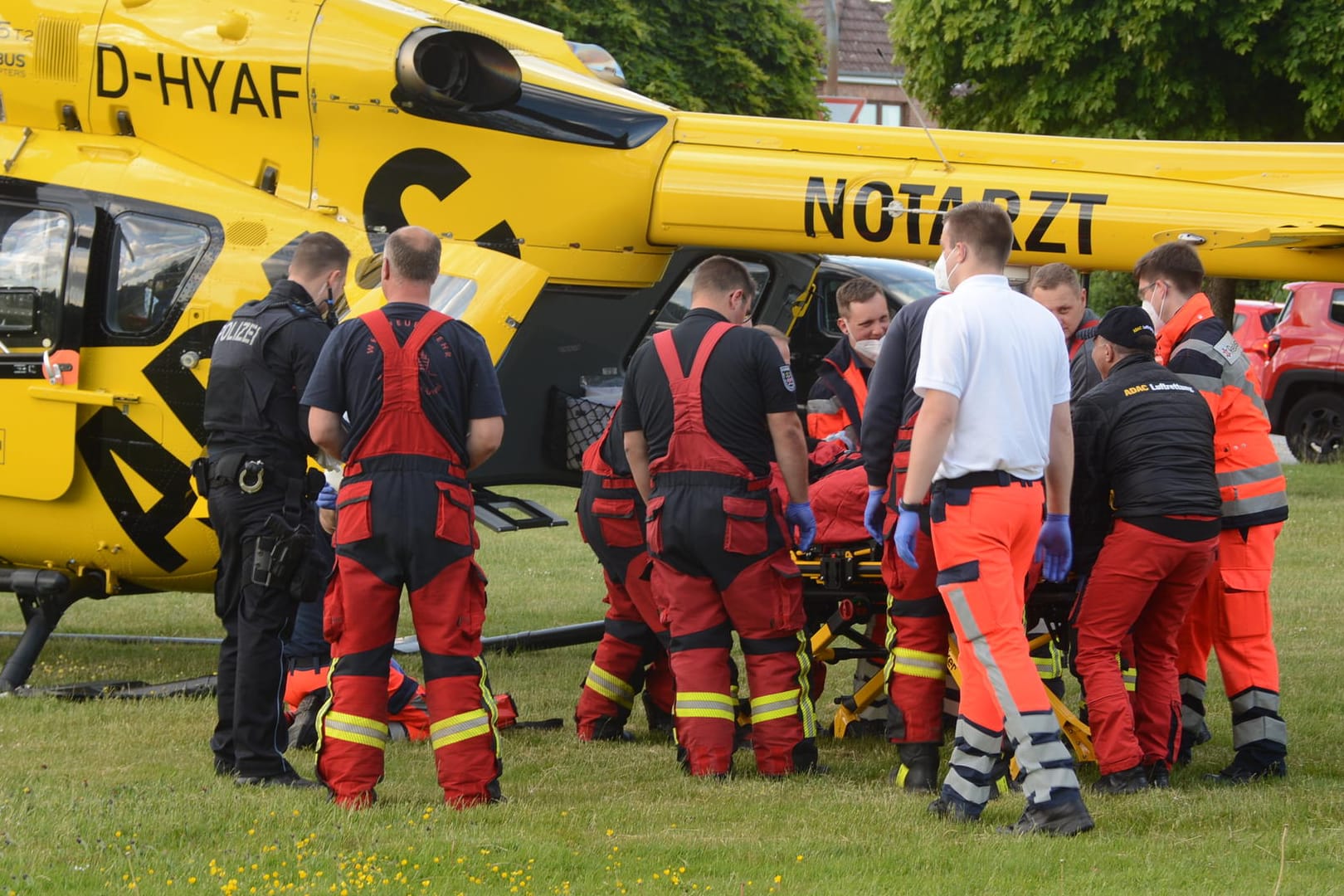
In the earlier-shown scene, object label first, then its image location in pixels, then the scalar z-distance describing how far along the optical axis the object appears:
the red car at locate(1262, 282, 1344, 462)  36.19
